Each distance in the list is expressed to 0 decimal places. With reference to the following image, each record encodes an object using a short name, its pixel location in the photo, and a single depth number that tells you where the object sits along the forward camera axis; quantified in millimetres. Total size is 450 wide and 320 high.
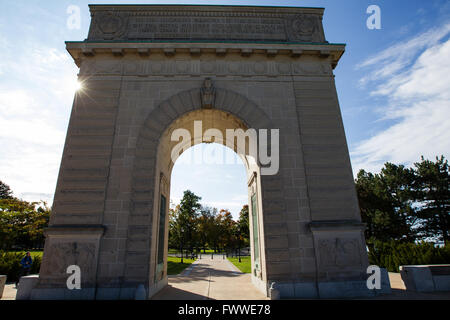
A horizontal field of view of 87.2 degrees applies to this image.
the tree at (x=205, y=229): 48906
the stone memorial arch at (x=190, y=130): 9734
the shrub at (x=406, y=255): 14695
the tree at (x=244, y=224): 54938
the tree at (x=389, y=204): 33031
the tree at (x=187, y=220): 41756
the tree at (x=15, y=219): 25109
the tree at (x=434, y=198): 32594
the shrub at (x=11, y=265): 15234
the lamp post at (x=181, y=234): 41862
